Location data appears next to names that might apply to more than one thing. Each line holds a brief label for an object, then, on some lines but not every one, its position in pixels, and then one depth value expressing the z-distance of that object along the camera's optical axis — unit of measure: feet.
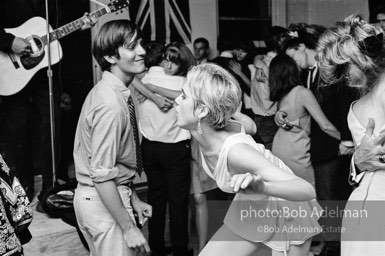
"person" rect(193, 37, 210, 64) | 20.20
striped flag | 19.40
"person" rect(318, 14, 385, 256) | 9.05
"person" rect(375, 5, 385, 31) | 15.83
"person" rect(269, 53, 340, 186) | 14.17
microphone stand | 16.68
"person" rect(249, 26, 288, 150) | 16.33
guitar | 16.35
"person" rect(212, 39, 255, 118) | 19.44
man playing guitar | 16.40
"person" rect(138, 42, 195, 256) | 14.42
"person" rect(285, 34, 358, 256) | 14.14
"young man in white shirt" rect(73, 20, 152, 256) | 9.07
